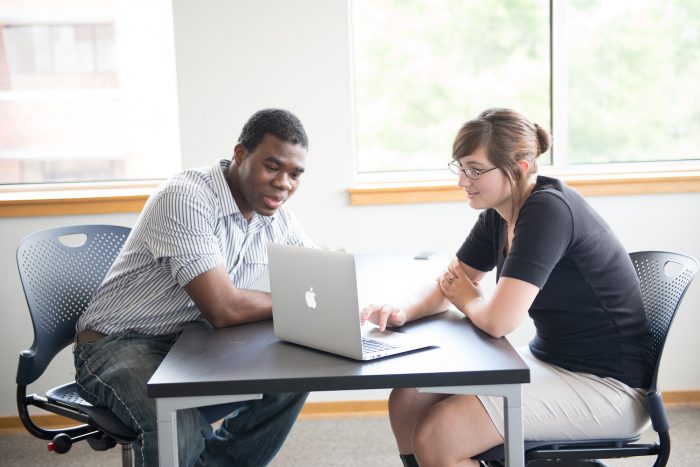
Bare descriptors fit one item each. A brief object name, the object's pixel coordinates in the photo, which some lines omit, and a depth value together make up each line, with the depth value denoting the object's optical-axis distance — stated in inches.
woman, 76.0
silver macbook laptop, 67.2
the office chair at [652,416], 75.2
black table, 63.9
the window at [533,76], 144.3
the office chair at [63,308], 86.4
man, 83.2
